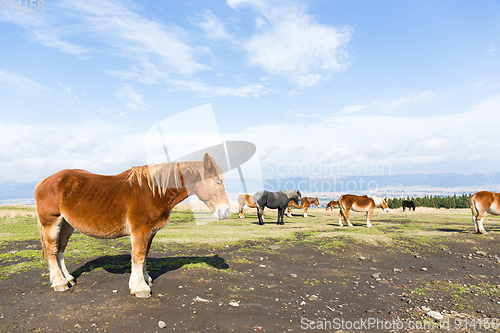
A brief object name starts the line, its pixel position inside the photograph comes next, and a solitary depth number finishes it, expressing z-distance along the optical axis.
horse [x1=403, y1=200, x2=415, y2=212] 40.62
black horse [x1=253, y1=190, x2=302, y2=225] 22.20
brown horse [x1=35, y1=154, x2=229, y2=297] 6.11
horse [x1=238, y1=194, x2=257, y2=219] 26.97
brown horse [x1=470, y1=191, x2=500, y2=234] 16.55
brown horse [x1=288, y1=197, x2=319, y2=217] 30.69
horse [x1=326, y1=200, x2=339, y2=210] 35.71
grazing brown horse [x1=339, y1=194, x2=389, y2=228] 20.67
